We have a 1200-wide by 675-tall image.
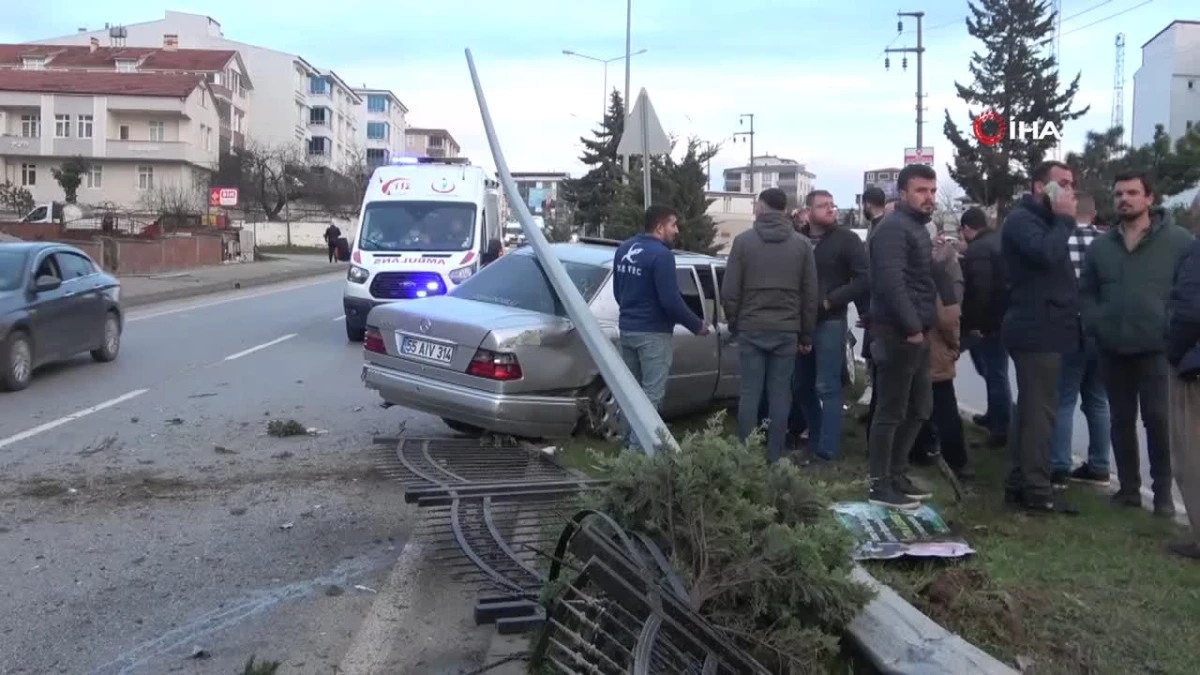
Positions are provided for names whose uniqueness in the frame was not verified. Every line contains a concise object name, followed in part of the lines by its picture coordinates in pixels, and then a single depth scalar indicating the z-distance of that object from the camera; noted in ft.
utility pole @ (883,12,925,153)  127.04
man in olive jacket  22.36
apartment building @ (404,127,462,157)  525.75
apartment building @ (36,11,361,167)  328.49
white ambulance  59.82
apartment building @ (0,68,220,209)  250.37
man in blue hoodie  27.81
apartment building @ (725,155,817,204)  399.03
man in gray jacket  25.91
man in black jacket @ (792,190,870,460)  27.94
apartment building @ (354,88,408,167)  448.65
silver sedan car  28.91
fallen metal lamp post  19.11
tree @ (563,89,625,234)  111.83
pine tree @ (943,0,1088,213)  193.98
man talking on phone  22.09
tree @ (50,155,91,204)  191.21
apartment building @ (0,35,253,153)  281.33
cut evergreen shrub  14.64
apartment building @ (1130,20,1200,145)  212.84
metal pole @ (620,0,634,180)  121.27
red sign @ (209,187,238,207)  171.83
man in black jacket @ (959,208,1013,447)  28.43
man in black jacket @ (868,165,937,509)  22.30
